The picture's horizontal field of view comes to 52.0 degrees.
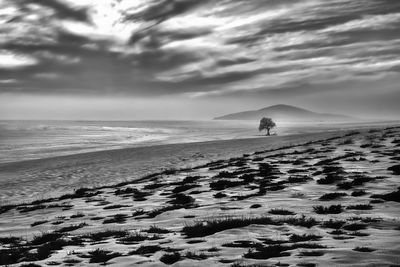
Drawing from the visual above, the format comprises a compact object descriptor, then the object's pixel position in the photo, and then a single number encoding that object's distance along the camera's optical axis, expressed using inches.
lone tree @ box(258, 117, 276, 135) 4280.5
